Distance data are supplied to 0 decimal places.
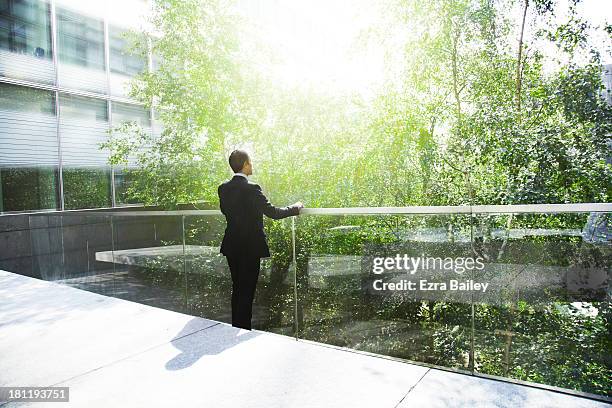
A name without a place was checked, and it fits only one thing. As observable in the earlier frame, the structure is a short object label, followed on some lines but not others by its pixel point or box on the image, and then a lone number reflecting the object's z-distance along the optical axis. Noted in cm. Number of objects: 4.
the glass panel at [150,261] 588
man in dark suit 394
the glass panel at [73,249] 721
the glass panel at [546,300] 271
